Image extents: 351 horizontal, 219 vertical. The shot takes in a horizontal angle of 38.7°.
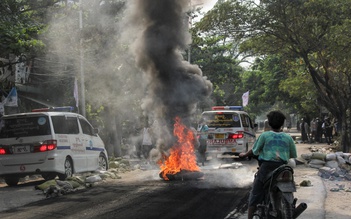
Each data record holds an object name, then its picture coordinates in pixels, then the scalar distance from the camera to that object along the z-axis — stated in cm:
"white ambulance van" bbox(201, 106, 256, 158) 1925
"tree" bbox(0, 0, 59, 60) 1225
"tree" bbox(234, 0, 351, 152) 1811
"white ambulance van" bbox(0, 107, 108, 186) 1291
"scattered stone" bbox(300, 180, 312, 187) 1156
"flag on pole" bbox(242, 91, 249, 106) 3684
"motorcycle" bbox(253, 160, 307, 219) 588
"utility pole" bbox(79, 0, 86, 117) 2127
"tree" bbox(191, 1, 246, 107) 3809
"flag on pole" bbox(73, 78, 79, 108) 2260
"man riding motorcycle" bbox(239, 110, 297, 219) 627
